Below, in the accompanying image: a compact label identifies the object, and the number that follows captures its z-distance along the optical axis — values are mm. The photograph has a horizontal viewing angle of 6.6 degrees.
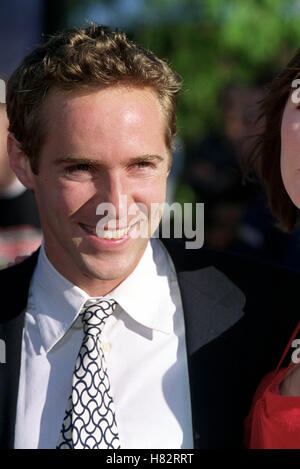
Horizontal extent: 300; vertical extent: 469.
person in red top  2348
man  2385
